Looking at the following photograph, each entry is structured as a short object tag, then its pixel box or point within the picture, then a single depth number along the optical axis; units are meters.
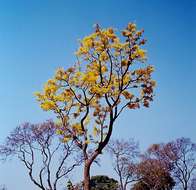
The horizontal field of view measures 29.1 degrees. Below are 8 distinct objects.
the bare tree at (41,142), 32.26
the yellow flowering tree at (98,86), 15.73
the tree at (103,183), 60.72
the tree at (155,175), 54.53
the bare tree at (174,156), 52.28
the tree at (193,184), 57.10
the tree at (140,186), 57.01
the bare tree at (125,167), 49.81
